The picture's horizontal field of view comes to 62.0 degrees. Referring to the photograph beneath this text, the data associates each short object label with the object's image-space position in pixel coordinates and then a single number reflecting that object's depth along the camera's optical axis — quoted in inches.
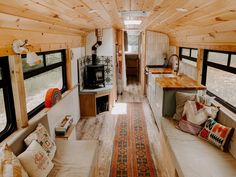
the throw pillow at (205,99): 109.4
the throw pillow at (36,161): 68.4
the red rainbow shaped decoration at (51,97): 113.6
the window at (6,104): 79.4
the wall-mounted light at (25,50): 77.7
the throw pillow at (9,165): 58.4
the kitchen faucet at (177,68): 183.7
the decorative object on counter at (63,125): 115.6
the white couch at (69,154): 76.7
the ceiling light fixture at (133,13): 92.9
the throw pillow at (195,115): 101.5
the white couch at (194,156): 73.5
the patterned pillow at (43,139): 82.1
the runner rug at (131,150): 107.8
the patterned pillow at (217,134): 86.1
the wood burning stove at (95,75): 187.3
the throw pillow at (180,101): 118.7
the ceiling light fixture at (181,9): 75.3
